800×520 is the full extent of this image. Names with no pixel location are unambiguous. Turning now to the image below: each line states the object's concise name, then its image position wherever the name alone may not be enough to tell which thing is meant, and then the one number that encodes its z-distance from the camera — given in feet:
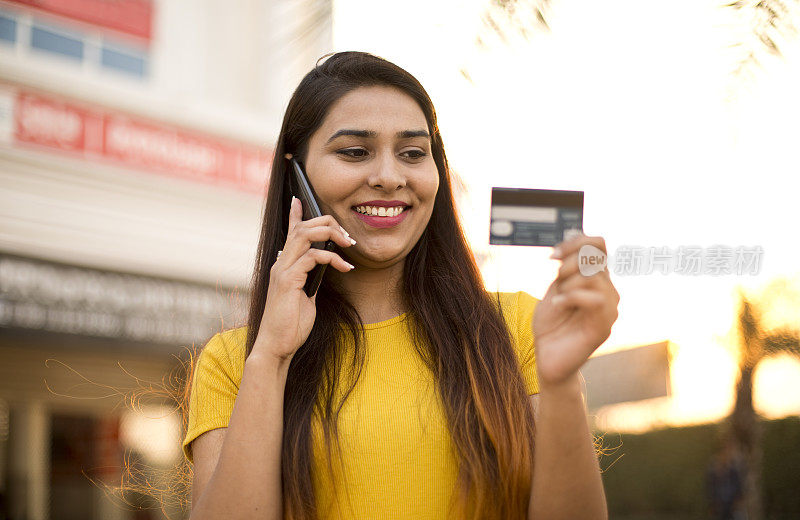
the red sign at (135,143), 20.54
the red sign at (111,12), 21.36
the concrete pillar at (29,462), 22.50
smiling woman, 5.27
